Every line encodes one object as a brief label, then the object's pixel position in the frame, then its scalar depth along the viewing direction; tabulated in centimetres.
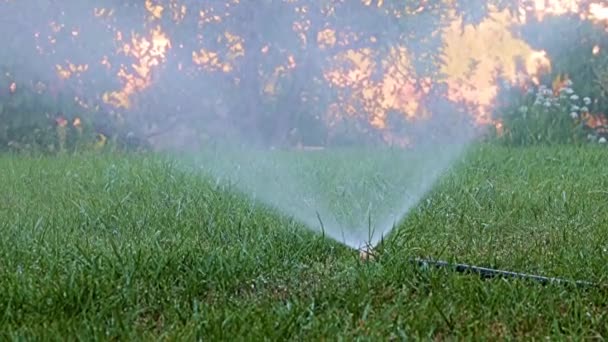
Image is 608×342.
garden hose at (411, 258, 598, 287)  383
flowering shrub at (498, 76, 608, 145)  1202
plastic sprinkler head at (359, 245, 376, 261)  427
